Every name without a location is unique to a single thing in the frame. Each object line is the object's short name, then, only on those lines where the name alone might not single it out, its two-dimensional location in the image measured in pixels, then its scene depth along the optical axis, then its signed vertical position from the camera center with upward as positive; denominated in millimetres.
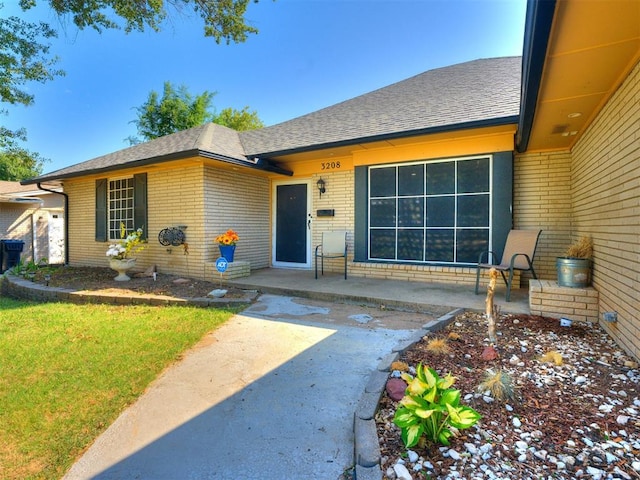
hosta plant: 1584 -857
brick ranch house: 2717 +1057
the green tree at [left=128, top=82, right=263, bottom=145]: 21625 +7957
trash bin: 10461 -603
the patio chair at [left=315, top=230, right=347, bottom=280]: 6707 -198
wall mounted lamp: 7320 +1050
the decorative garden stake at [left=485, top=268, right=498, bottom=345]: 2947 -705
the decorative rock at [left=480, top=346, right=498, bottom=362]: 2701 -976
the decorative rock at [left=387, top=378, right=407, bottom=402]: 2176 -1024
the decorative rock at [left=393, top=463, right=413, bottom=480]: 1483 -1069
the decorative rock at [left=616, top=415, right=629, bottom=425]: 1809 -1006
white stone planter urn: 6617 -628
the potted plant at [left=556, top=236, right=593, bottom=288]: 3766 -377
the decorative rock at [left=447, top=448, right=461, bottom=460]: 1605 -1059
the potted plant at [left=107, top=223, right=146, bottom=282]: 6613 -458
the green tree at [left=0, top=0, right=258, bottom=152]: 5723 +3944
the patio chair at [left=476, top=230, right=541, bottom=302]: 4648 -243
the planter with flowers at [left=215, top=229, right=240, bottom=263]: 6320 -170
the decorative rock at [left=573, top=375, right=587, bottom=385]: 2291 -1003
